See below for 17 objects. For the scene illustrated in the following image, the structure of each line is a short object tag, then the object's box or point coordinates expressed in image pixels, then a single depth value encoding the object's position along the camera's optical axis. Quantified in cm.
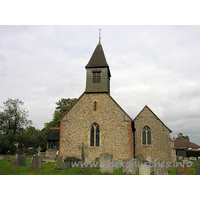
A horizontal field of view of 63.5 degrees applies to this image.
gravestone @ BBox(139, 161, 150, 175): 1027
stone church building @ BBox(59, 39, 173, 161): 1684
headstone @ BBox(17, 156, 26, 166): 1329
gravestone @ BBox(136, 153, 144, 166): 1435
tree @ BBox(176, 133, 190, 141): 7272
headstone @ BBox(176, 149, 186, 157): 2649
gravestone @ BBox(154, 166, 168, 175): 1037
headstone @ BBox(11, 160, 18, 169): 1182
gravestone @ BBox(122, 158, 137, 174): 1090
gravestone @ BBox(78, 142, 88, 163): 1203
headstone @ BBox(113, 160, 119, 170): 1247
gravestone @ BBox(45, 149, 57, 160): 2078
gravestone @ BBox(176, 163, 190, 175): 998
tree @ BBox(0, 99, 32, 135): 3925
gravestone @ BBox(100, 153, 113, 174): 1110
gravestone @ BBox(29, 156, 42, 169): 1196
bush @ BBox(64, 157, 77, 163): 1511
